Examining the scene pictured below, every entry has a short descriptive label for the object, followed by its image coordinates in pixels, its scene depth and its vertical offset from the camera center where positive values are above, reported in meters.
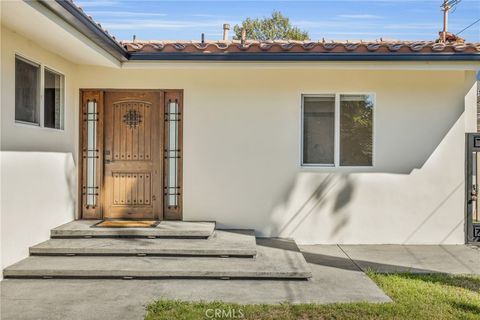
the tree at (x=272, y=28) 30.03 +9.29
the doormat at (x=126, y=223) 7.17 -1.26
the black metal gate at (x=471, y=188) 7.66 -0.62
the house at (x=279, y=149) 7.73 +0.09
